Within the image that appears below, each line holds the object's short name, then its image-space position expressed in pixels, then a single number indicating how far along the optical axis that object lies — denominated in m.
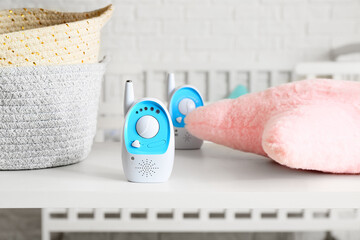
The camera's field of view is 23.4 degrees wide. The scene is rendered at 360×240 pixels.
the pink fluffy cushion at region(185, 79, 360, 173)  0.96
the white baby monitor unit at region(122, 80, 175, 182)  0.98
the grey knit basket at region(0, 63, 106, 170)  1.01
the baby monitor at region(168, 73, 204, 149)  1.21
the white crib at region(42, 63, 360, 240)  1.64
